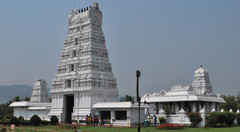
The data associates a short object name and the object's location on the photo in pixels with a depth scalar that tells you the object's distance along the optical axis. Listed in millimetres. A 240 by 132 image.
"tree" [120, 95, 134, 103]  68625
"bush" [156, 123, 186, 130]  35188
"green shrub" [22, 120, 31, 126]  41031
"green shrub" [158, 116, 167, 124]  43156
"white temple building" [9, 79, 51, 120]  61062
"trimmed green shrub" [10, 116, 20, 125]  39906
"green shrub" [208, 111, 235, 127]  39250
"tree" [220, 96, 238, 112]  65462
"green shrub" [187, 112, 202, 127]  40062
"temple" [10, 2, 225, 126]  48500
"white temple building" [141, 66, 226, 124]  51094
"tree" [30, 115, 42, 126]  40984
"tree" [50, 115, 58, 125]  44000
